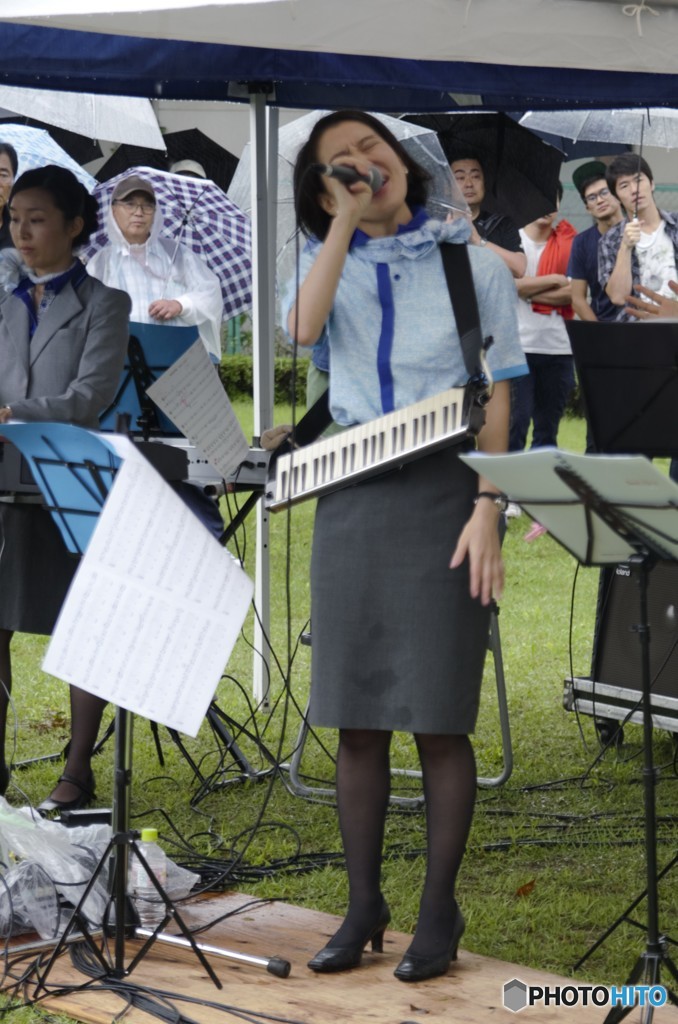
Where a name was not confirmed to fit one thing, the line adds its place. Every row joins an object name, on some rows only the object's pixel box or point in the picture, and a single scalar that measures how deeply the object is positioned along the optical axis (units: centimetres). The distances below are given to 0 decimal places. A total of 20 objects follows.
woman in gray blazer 941
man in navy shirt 1722
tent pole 1170
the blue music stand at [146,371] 1020
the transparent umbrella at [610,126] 1672
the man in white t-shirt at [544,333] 1820
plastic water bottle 787
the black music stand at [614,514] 515
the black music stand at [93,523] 666
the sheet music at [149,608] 584
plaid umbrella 1733
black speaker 1109
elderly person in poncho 1526
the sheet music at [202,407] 853
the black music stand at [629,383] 826
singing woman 661
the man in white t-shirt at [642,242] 1590
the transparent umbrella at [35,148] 1653
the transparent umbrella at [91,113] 1441
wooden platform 641
